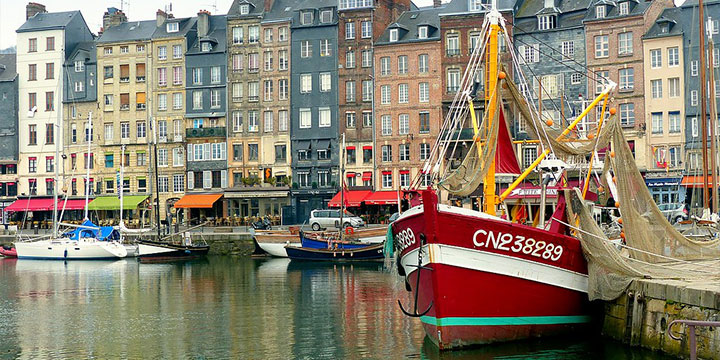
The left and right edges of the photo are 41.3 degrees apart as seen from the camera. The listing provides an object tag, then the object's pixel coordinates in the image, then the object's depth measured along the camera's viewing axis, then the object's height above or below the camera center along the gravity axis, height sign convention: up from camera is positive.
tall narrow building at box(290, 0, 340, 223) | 76.31 +7.68
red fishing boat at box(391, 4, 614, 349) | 22.50 -1.80
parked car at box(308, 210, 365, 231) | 67.38 -1.16
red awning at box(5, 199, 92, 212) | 80.94 +0.18
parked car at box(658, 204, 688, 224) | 52.64 -0.86
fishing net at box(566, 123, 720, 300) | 23.23 -1.30
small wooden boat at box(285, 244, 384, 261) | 57.41 -3.17
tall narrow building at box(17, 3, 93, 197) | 83.69 +9.59
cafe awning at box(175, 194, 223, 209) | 76.94 +0.26
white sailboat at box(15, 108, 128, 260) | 64.39 -2.68
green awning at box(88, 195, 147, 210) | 79.50 +0.26
